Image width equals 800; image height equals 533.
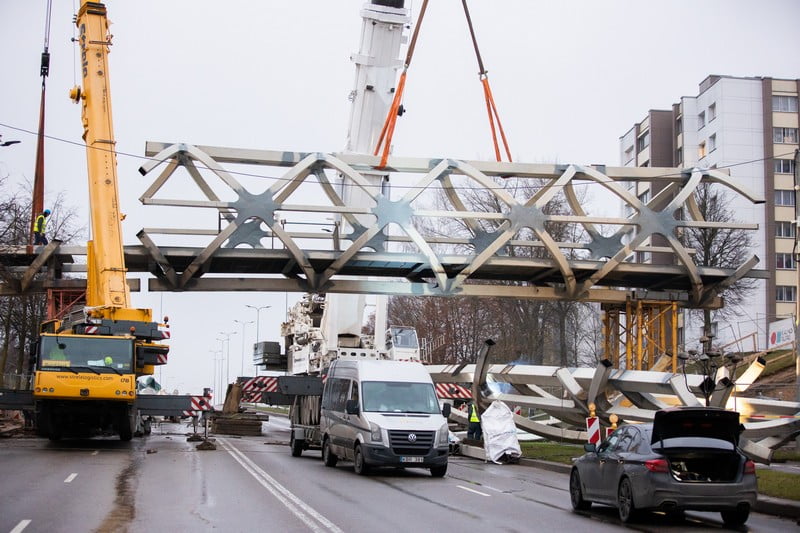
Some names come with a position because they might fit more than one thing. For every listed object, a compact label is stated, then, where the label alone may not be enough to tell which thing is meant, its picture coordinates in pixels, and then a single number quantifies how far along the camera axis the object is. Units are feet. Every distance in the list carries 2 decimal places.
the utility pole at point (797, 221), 67.94
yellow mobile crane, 83.97
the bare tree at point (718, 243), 166.61
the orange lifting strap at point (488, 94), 98.32
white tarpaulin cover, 88.07
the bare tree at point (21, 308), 141.90
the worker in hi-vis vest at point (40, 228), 102.89
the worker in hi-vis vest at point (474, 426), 102.27
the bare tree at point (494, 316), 175.22
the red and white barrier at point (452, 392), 102.64
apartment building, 232.32
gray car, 43.39
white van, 68.80
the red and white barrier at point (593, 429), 71.05
